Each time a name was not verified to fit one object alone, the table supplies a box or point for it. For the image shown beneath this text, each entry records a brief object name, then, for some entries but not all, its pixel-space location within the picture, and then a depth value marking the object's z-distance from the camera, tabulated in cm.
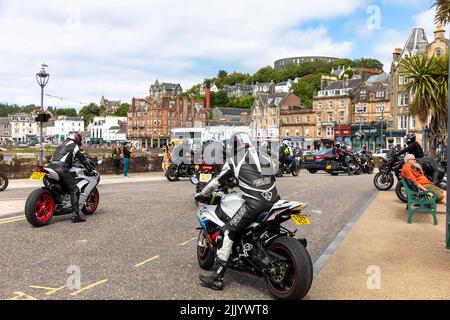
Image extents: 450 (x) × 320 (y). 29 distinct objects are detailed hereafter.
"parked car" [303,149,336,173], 2578
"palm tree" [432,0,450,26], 784
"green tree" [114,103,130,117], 18000
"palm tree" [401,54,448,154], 1642
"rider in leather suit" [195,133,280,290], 528
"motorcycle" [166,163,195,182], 1988
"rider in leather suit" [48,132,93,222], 926
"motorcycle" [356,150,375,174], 2664
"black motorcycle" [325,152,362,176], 2533
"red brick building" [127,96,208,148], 11869
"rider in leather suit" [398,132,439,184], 1271
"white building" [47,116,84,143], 14446
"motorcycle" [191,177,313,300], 479
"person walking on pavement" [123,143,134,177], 2298
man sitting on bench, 1047
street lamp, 2080
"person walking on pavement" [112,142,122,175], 2388
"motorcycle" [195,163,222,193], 984
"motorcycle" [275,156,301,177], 2335
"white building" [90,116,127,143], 14425
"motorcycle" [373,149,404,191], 1605
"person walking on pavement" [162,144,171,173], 2356
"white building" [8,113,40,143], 18075
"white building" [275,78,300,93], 15115
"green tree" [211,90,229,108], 15934
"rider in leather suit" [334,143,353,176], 2547
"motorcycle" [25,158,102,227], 875
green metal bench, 970
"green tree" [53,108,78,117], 19325
